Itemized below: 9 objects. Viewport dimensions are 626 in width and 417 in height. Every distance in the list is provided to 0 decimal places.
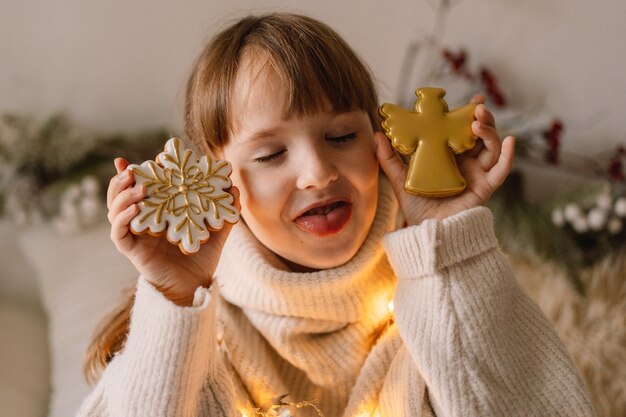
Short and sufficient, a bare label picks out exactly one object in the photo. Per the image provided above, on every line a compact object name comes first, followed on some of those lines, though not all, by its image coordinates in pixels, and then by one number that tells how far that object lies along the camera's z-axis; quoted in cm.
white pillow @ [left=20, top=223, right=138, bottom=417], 115
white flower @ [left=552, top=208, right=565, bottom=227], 142
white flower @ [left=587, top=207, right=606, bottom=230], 138
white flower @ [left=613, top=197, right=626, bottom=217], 137
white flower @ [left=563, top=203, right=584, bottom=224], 141
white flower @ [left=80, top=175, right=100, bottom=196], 143
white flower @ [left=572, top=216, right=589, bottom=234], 140
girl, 78
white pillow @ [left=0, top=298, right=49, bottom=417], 116
